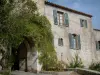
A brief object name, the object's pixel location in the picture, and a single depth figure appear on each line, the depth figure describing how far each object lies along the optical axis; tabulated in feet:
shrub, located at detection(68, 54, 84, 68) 47.83
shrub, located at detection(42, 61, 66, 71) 42.37
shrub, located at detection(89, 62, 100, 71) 54.04
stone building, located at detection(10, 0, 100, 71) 47.61
